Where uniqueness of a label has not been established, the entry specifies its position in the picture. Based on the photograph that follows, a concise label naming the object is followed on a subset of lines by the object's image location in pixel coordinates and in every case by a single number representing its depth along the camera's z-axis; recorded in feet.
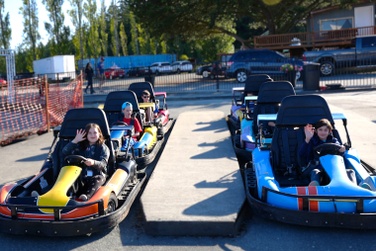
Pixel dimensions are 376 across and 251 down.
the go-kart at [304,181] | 16.40
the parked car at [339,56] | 82.07
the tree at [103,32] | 178.50
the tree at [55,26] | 163.12
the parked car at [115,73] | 119.91
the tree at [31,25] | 163.43
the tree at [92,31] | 169.48
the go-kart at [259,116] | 27.86
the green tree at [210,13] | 96.58
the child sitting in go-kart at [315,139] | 20.47
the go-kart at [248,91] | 38.73
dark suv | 77.92
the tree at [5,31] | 151.02
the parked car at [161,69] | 123.44
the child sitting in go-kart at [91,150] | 20.27
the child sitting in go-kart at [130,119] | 30.30
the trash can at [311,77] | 67.72
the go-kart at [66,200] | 16.75
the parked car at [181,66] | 119.46
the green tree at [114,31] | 180.24
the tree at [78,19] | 165.89
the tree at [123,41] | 184.55
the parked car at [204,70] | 102.01
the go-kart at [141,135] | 26.96
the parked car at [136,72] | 103.85
